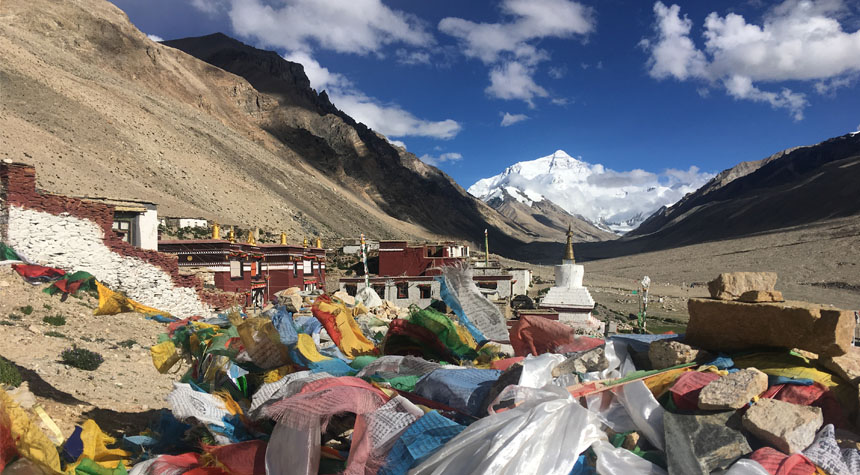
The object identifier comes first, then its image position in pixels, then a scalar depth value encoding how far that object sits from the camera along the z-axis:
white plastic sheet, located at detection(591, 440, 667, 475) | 2.69
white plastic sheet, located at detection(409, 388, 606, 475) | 2.50
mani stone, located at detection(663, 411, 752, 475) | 2.68
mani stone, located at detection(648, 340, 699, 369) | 3.60
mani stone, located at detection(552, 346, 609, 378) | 3.77
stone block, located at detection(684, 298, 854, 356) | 3.20
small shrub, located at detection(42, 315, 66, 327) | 8.95
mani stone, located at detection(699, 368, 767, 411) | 2.90
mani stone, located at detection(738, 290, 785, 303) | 3.59
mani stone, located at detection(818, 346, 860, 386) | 3.17
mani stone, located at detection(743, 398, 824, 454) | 2.72
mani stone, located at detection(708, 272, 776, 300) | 4.05
